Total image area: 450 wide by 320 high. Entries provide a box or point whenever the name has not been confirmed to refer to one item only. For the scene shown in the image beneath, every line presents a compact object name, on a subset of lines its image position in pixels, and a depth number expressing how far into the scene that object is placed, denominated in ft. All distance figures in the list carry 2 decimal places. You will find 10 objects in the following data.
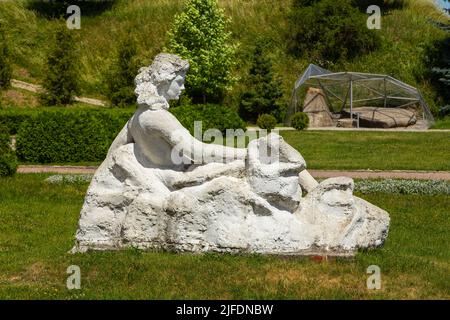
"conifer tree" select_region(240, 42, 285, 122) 123.95
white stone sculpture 27.55
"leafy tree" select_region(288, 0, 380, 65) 136.46
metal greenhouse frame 112.78
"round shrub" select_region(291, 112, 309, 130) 99.69
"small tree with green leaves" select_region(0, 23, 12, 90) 113.50
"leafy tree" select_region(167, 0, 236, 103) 124.57
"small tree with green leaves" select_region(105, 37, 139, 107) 111.96
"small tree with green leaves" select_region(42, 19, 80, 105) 115.55
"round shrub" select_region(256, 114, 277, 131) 105.09
